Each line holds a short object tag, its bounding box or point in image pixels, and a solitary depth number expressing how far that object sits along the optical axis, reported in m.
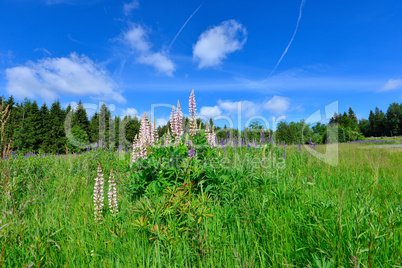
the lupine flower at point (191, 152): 3.38
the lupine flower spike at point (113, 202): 3.25
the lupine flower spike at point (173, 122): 4.24
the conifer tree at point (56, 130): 44.12
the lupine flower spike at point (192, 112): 3.89
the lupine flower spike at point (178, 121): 4.21
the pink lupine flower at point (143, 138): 4.57
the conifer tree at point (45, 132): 42.98
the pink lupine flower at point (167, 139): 4.16
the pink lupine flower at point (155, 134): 5.11
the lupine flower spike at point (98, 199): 3.21
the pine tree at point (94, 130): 50.84
